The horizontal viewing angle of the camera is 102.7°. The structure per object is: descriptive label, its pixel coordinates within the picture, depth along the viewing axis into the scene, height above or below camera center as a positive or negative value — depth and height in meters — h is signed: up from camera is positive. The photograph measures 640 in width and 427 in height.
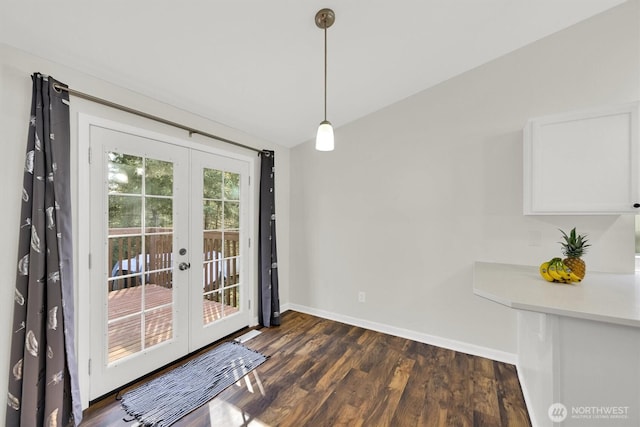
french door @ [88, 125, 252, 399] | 1.86 -0.35
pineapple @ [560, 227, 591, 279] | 1.64 -0.30
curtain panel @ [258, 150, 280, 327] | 3.11 -0.46
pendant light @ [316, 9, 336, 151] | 1.65 +0.53
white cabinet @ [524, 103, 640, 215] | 1.77 +0.36
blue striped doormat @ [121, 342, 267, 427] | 1.74 -1.37
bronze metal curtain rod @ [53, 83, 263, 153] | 1.64 +0.77
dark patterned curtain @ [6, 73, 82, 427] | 1.45 -0.43
